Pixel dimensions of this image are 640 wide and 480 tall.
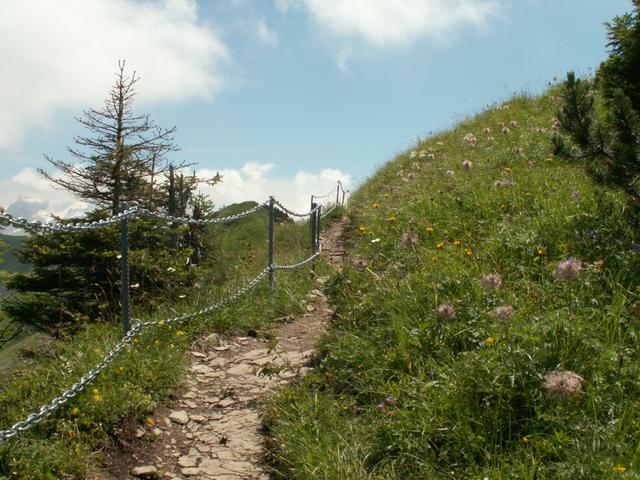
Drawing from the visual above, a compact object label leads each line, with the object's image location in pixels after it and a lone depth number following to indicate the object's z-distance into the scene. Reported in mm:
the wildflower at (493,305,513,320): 3807
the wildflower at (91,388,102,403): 4211
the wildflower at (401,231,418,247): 5641
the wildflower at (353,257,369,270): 6266
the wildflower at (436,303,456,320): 4309
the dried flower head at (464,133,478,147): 12491
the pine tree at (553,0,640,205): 5488
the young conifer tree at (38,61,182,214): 15336
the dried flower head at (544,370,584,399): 3180
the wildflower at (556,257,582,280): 3961
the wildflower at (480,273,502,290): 4277
